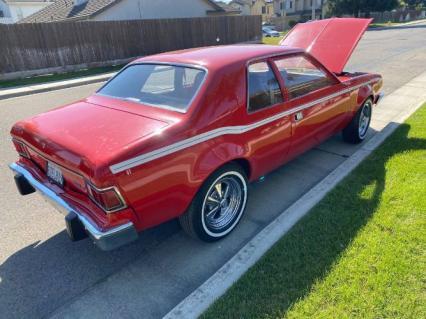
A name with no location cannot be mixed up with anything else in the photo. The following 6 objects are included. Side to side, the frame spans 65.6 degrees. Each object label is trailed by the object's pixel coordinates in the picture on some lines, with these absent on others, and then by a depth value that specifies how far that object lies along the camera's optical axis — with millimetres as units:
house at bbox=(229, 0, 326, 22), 61631
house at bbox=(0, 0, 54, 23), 46906
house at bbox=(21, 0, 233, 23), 21062
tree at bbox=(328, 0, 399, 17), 43625
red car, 2410
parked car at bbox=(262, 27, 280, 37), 34559
